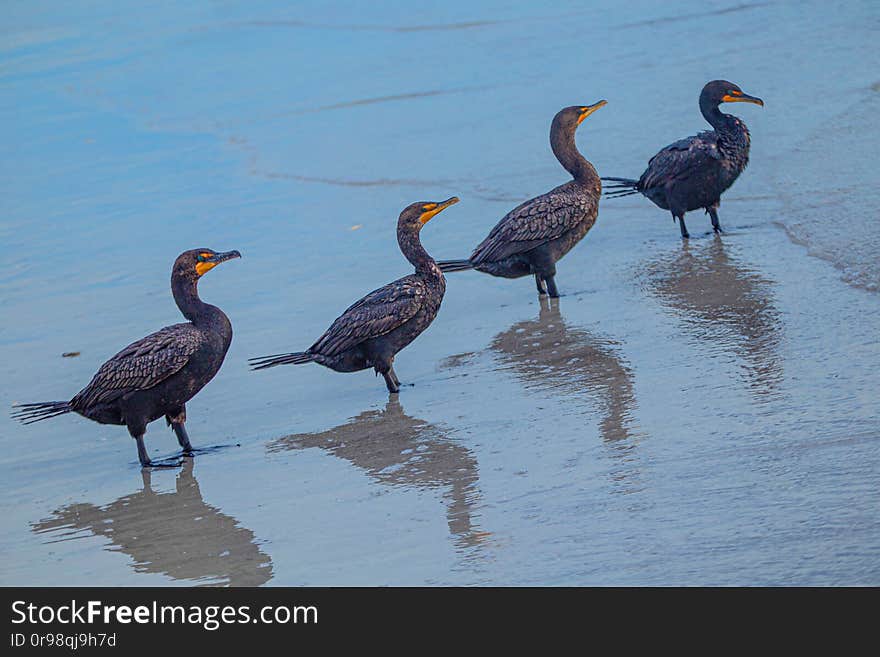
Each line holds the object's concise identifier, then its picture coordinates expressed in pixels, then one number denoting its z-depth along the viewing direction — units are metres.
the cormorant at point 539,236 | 18.23
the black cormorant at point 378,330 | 15.55
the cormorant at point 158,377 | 14.32
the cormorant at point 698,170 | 20.05
